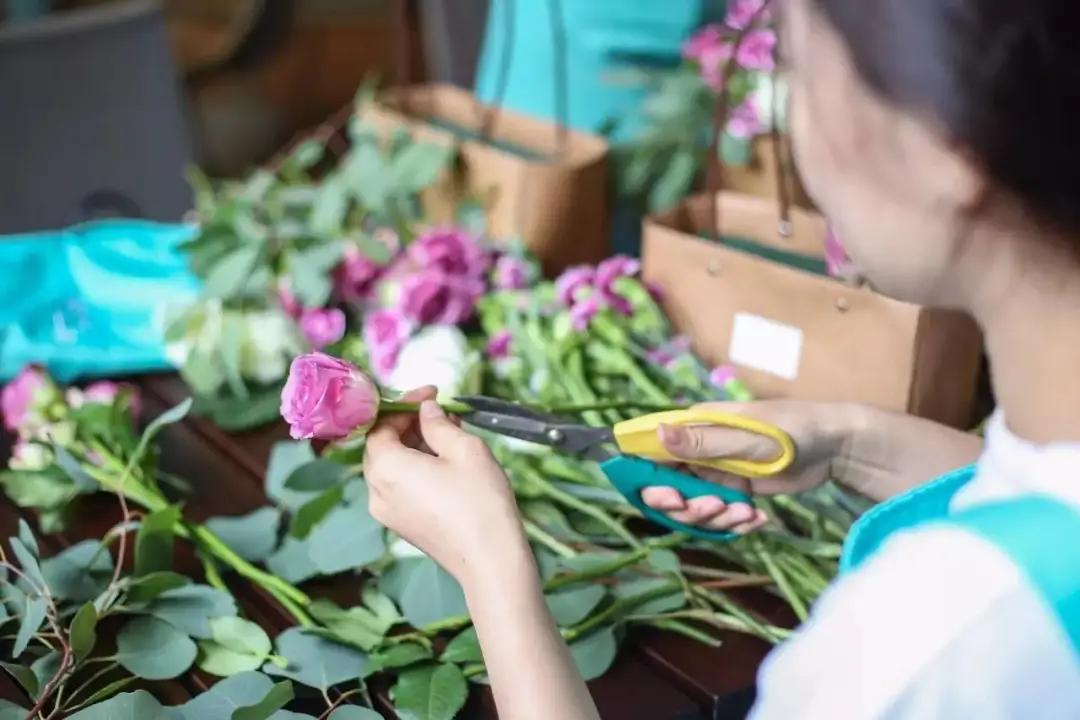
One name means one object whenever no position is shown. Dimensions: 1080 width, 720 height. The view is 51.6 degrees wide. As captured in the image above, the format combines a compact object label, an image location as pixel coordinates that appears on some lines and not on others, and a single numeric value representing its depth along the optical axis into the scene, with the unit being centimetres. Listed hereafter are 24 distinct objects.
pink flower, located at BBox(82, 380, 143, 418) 91
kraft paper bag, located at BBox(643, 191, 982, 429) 84
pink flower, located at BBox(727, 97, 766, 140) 115
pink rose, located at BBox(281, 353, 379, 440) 60
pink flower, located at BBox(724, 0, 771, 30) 107
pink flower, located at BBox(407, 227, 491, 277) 103
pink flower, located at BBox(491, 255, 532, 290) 105
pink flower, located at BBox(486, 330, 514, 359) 98
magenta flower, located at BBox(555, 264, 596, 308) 99
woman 42
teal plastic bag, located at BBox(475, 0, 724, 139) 131
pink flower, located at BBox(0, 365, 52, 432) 91
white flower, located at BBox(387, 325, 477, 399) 91
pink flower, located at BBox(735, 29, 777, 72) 111
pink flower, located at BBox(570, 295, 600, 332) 96
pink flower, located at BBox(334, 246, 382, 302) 107
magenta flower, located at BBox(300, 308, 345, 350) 104
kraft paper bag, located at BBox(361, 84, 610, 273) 114
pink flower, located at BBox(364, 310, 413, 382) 97
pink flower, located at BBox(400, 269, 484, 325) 99
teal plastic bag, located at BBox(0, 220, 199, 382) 105
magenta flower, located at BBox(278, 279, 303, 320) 105
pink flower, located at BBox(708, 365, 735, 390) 93
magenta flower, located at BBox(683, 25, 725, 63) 119
